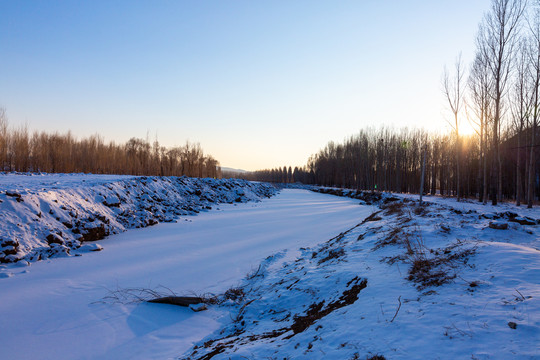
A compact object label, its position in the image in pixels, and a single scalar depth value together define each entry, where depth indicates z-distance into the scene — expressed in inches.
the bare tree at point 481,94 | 743.5
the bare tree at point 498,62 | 634.8
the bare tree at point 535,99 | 611.2
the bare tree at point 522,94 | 680.3
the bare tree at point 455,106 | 871.8
